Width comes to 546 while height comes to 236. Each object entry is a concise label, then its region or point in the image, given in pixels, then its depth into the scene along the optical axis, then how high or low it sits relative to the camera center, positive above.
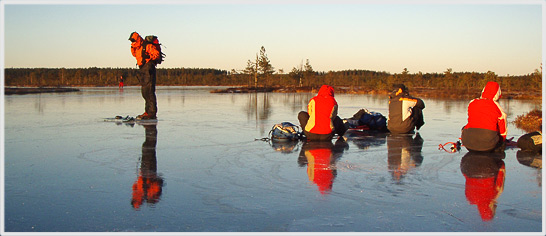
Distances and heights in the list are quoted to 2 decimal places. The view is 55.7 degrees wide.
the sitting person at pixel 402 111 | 13.36 -0.31
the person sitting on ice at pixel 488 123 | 10.11 -0.47
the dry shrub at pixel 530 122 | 15.69 -0.72
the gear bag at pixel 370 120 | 14.30 -0.59
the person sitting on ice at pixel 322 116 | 11.75 -0.40
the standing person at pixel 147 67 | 17.16 +1.06
